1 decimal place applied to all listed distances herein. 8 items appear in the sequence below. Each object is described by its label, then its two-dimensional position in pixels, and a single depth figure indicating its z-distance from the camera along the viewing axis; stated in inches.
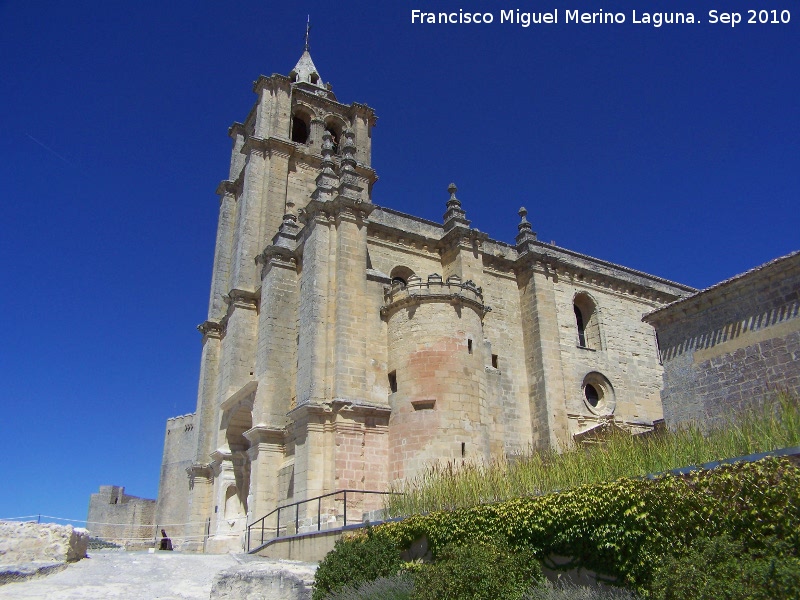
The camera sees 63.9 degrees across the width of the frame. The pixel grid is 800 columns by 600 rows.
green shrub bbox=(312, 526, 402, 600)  385.7
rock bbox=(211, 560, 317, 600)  392.8
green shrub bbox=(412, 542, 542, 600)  311.3
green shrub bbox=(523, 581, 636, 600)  281.4
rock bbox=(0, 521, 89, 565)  457.7
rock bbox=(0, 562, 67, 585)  414.0
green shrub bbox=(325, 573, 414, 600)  343.6
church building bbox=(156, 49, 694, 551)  697.0
